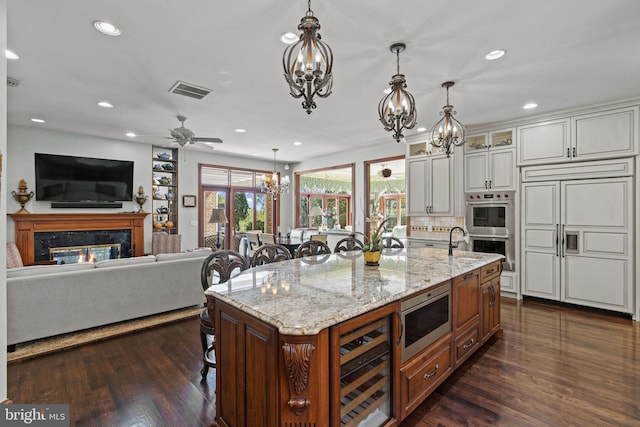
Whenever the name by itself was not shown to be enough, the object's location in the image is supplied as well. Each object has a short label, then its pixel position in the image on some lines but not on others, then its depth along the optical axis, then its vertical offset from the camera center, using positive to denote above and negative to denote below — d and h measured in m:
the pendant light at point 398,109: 2.35 +0.82
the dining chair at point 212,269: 2.32 -0.46
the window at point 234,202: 7.50 +0.27
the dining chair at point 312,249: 3.32 -0.43
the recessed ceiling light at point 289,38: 2.42 +1.44
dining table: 6.10 -0.67
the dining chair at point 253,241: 6.75 -0.66
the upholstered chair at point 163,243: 6.45 -0.66
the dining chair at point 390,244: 4.14 -0.46
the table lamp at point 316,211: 9.43 +0.03
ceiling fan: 4.13 +1.07
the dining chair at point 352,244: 3.88 -0.42
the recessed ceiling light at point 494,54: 2.66 +1.43
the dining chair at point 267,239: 6.23 -0.56
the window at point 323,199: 9.09 +0.43
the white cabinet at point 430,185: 5.15 +0.48
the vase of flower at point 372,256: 2.49 -0.37
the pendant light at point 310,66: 1.62 +0.80
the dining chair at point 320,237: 6.46 -0.55
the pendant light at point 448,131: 2.97 +0.81
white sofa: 2.91 -0.88
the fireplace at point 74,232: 5.09 -0.36
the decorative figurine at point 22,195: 5.07 +0.31
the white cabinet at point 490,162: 4.68 +0.80
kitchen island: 1.29 -0.68
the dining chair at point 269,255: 2.84 -0.42
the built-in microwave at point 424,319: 1.79 -0.72
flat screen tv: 5.33 +0.65
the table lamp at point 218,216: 6.57 -0.08
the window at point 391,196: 10.12 +0.57
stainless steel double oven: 4.70 -0.19
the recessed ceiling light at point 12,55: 2.66 +1.43
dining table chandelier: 7.35 +0.73
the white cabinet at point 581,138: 3.78 +1.01
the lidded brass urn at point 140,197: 6.25 +0.32
